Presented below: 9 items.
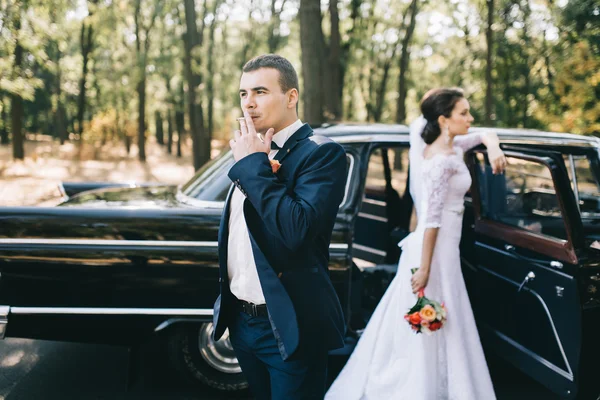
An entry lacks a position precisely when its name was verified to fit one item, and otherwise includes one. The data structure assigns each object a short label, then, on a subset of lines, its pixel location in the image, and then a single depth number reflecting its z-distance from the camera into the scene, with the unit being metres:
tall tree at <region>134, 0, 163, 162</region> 24.44
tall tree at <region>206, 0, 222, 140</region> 25.92
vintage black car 3.20
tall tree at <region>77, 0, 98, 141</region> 30.82
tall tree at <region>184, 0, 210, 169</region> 15.34
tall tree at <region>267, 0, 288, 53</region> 26.54
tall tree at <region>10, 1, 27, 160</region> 20.95
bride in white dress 3.49
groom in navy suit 1.85
